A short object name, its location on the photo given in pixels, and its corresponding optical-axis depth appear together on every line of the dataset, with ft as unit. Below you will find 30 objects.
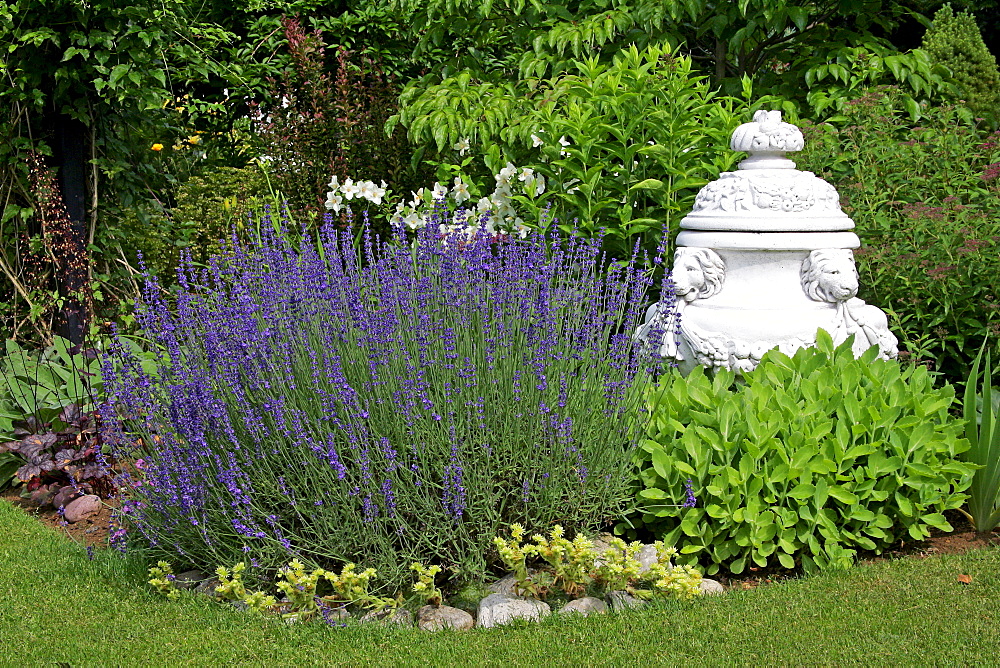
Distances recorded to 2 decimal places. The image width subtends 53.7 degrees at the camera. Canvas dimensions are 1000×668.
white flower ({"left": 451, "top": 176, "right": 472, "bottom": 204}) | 18.53
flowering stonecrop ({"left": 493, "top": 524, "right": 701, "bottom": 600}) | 10.40
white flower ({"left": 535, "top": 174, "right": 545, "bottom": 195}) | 17.43
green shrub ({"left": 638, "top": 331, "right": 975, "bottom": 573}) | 11.45
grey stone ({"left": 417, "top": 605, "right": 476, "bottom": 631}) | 10.28
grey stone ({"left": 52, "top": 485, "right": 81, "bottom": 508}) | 14.48
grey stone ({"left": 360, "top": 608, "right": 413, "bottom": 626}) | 10.30
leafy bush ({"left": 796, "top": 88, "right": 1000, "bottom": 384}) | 15.01
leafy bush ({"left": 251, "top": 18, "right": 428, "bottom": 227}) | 23.07
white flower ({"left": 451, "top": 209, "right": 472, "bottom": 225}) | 14.89
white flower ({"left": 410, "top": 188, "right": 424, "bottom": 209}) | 18.59
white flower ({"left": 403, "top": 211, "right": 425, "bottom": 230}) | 18.15
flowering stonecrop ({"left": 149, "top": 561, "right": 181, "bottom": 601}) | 10.92
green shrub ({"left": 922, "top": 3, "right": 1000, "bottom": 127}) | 31.94
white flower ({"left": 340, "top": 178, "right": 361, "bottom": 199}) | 19.49
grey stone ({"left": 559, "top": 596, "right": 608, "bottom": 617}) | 10.49
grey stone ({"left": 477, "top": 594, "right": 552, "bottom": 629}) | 10.29
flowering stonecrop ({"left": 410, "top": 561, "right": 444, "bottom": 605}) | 10.13
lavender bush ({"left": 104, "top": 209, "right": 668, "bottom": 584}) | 10.62
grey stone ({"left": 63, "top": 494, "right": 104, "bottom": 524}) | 14.08
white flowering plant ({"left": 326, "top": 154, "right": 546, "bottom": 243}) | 16.80
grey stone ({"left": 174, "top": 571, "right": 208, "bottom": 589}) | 11.46
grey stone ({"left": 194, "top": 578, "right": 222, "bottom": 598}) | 11.22
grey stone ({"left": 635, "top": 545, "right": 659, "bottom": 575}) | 11.20
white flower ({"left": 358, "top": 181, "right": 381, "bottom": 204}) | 19.57
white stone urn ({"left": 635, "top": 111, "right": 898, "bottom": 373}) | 14.03
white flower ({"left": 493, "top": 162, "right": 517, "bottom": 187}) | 17.84
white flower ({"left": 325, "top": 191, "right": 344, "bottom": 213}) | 19.57
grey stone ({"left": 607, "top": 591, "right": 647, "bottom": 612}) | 10.52
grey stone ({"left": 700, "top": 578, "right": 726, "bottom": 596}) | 11.03
